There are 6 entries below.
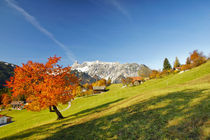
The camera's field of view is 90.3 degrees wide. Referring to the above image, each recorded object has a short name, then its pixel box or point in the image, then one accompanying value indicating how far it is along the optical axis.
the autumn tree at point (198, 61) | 69.54
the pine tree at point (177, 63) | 142.30
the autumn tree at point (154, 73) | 101.89
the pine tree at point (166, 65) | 122.38
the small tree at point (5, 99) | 114.00
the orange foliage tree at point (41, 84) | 18.91
